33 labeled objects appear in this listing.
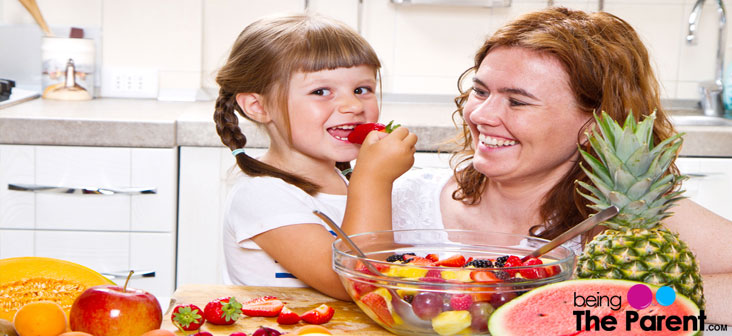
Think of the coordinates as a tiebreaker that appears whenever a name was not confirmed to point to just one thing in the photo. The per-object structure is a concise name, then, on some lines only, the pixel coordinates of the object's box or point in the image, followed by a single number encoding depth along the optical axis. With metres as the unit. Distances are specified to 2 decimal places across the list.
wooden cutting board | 1.09
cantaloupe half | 1.07
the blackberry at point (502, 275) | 0.99
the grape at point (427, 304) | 0.98
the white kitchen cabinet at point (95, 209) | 2.50
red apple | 0.98
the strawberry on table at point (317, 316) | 1.11
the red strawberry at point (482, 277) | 0.98
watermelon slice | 0.96
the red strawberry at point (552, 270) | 1.02
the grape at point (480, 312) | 0.99
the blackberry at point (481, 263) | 1.05
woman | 1.53
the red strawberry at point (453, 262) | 1.07
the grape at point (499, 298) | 0.99
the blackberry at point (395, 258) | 1.10
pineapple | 1.02
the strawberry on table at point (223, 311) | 1.07
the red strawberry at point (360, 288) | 1.03
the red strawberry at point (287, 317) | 1.09
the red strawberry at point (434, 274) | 0.98
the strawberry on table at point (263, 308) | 1.13
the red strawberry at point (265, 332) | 0.99
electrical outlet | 3.15
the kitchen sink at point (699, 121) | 3.11
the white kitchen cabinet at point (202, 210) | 2.58
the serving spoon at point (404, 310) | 1.01
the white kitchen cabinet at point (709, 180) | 2.70
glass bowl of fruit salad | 0.98
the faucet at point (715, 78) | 3.21
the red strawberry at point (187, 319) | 1.05
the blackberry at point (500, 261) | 1.08
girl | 1.42
